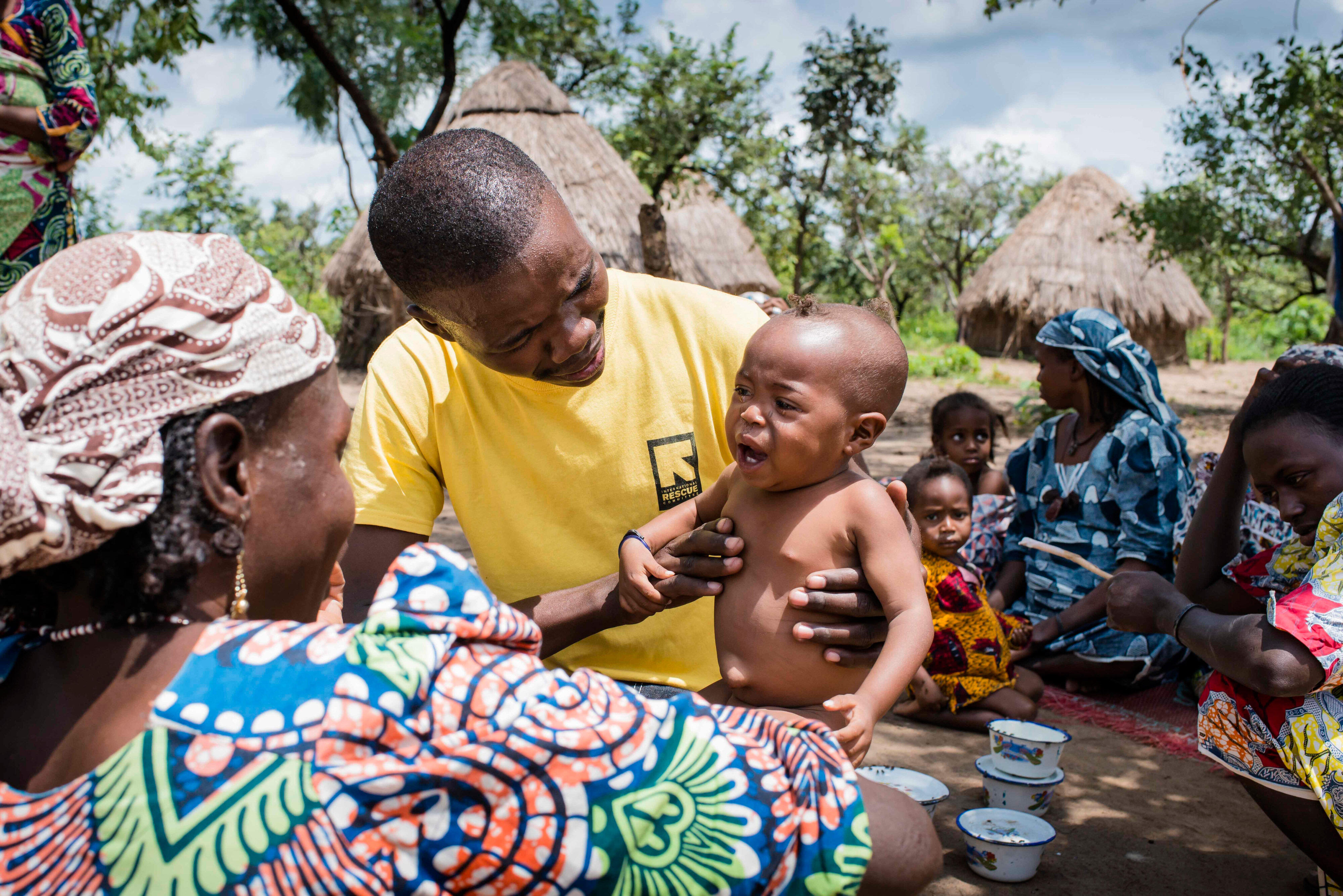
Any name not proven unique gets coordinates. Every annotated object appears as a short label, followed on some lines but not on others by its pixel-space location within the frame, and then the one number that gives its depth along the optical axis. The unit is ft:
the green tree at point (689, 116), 39.24
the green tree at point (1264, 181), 31.04
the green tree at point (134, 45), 22.40
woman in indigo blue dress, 15.11
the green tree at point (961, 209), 92.79
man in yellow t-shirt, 7.38
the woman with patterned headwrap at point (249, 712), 3.45
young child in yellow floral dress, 13.42
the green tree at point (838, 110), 54.75
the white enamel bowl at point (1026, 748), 11.16
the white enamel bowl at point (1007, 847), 9.53
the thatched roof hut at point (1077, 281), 66.08
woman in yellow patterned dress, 7.20
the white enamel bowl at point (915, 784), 10.00
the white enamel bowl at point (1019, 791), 10.82
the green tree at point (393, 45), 25.85
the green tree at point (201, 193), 55.77
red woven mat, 13.56
